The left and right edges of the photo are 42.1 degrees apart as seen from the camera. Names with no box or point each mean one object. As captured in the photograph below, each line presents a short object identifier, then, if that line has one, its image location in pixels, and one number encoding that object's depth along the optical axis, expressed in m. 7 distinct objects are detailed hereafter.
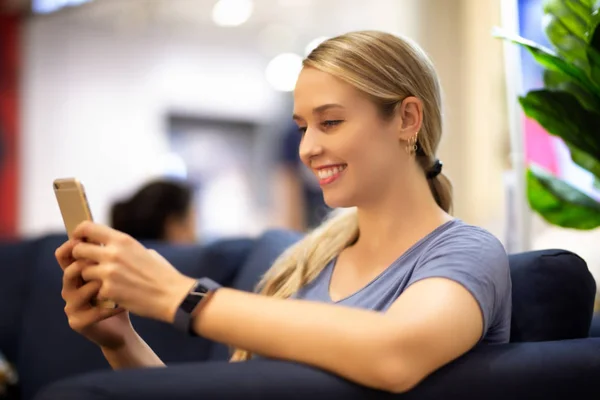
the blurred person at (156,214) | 2.88
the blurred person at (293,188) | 4.80
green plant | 1.37
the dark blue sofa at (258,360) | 0.86
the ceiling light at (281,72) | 7.53
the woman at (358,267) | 0.94
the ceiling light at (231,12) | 6.38
